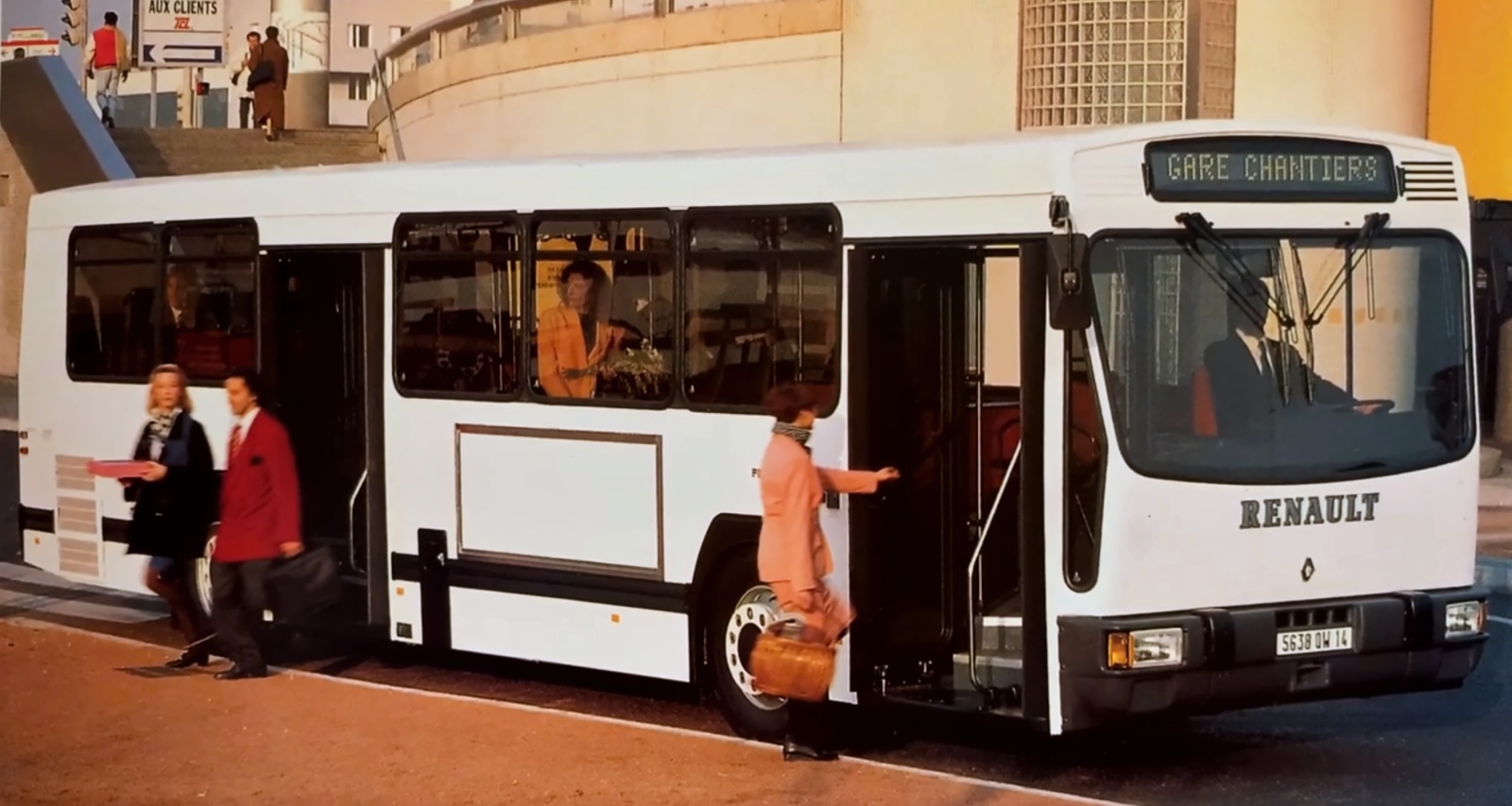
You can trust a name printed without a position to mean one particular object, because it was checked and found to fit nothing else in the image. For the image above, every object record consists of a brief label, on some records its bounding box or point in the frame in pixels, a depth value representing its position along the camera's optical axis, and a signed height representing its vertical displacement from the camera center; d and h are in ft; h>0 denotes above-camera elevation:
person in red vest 123.83 +10.40
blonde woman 42.88 -3.80
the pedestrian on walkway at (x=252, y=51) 114.73 +9.84
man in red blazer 41.14 -4.29
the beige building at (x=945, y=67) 76.89 +6.52
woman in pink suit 32.32 -3.42
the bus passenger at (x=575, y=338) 39.32 -1.19
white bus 32.09 -2.09
